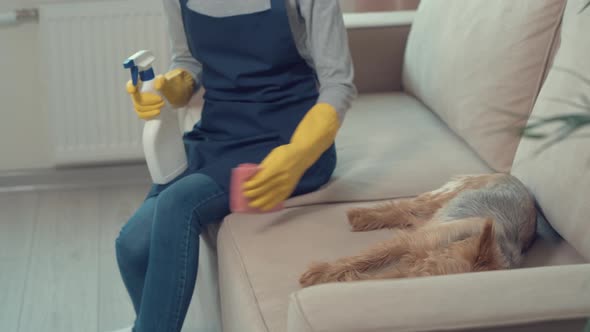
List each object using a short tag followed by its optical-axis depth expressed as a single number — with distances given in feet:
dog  7.38
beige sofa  6.50
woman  8.30
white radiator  12.18
